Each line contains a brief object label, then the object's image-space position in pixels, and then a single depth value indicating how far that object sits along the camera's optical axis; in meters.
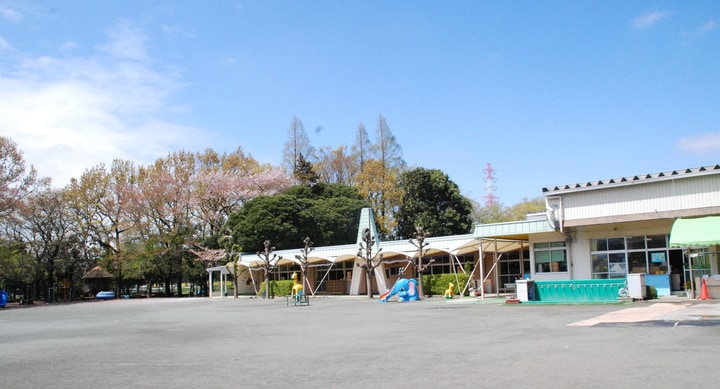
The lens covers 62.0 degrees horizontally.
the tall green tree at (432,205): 49.41
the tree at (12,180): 40.53
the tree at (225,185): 51.38
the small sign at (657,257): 23.42
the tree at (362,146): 56.53
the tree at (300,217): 45.44
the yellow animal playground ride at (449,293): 28.94
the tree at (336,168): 59.22
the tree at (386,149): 55.41
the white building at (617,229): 21.62
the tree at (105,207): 49.50
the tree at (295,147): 58.81
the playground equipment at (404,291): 28.97
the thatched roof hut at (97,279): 51.31
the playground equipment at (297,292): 27.92
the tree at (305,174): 55.16
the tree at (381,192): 51.44
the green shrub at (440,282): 30.88
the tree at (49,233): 46.34
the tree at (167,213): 49.12
